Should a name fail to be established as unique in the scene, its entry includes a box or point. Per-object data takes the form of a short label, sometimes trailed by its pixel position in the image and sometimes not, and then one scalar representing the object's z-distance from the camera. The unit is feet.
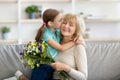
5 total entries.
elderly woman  7.40
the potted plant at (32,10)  15.93
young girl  8.27
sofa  8.66
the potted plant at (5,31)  15.92
